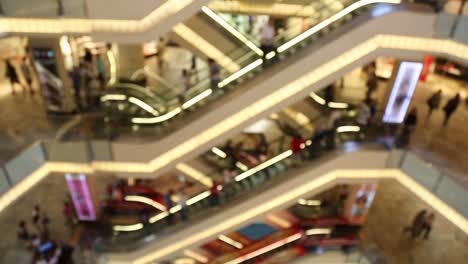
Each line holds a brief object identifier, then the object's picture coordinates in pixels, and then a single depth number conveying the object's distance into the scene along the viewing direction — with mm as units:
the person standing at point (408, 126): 12242
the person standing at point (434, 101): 13914
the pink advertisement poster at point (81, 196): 14224
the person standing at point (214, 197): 13125
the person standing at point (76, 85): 13188
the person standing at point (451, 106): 13579
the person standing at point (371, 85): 14578
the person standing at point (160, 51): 19438
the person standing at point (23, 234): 14008
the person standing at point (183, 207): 13539
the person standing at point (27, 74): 14164
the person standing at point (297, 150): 12312
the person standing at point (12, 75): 13733
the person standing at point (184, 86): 12008
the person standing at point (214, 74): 11609
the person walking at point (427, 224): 13953
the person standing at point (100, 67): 16008
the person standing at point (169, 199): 15539
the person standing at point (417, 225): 14070
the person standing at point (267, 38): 11161
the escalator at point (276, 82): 10203
